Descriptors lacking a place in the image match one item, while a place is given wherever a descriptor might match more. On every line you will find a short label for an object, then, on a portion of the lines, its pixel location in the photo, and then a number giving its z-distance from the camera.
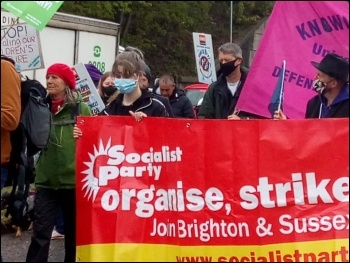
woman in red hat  5.75
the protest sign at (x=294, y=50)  5.33
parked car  15.85
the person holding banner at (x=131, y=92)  5.59
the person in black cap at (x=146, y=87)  5.76
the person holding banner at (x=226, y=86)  6.75
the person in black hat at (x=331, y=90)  5.10
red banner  5.09
